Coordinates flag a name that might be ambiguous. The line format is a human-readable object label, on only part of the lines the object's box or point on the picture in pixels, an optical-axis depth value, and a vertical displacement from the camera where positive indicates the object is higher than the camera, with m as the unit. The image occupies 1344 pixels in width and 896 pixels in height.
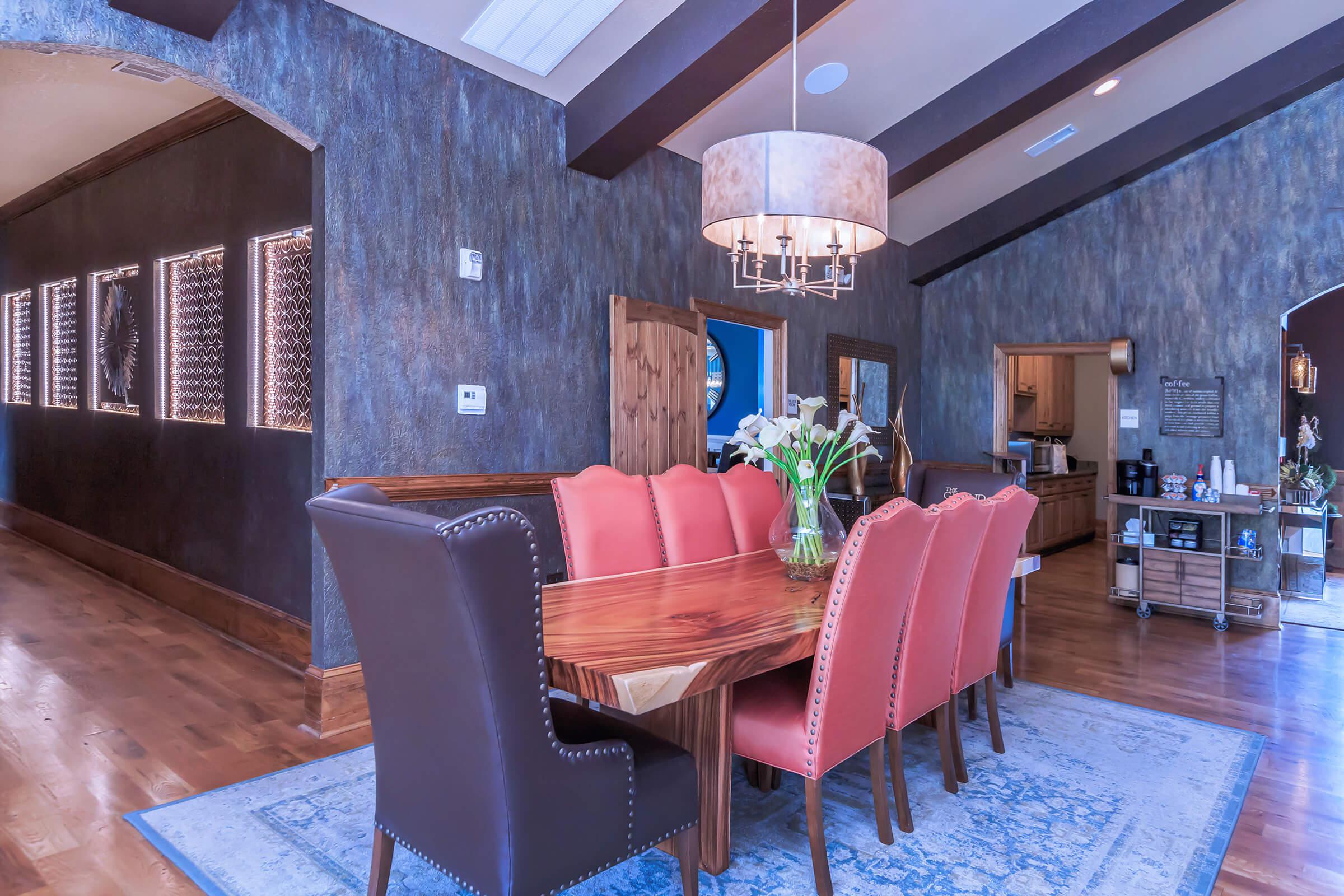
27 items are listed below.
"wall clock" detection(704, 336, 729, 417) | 7.12 +0.54
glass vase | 2.60 -0.32
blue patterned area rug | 2.08 -1.15
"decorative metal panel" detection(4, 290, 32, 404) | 7.05 +0.78
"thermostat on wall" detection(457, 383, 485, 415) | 3.49 +0.16
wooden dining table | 1.61 -0.46
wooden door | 4.09 +0.27
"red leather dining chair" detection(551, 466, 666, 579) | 2.77 -0.31
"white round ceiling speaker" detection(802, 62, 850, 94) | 4.11 +1.86
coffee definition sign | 5.49 +0.22
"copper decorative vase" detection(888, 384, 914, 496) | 5.80 -0.18
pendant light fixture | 2.41 +0.77
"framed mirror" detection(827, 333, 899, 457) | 5.95 +0.43
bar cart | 5.05 -0.76
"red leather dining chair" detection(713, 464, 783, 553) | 3.34 -0.28
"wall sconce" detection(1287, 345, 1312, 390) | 6.53 +0.56
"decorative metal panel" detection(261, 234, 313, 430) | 3.77 +0.49
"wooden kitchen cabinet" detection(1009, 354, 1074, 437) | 8.19 +0.47
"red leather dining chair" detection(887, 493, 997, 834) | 2.23 -0.53
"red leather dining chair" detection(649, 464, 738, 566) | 3.05 -0.31
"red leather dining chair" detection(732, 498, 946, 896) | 1.90 -0.59
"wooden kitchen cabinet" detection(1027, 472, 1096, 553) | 7.45 -0.72
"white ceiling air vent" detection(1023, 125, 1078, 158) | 5.29 +1.98
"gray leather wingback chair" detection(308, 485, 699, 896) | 1.30 -0.52
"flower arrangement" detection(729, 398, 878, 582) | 2.52 -0.18
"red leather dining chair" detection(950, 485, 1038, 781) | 2.58 -0.50
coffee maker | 5.47 -0.26
